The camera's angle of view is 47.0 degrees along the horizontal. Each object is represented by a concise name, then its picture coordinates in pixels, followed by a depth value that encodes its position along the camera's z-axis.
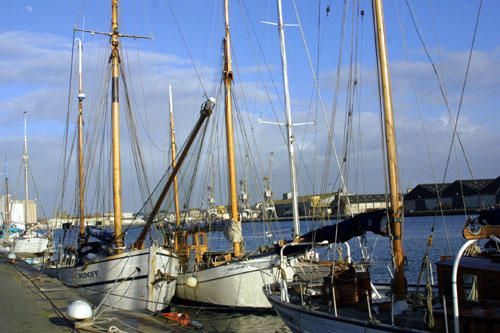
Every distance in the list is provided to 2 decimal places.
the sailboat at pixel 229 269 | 23.50
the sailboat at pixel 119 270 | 22.52
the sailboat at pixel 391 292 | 11.17
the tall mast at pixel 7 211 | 77.31
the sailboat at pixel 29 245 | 61.29
